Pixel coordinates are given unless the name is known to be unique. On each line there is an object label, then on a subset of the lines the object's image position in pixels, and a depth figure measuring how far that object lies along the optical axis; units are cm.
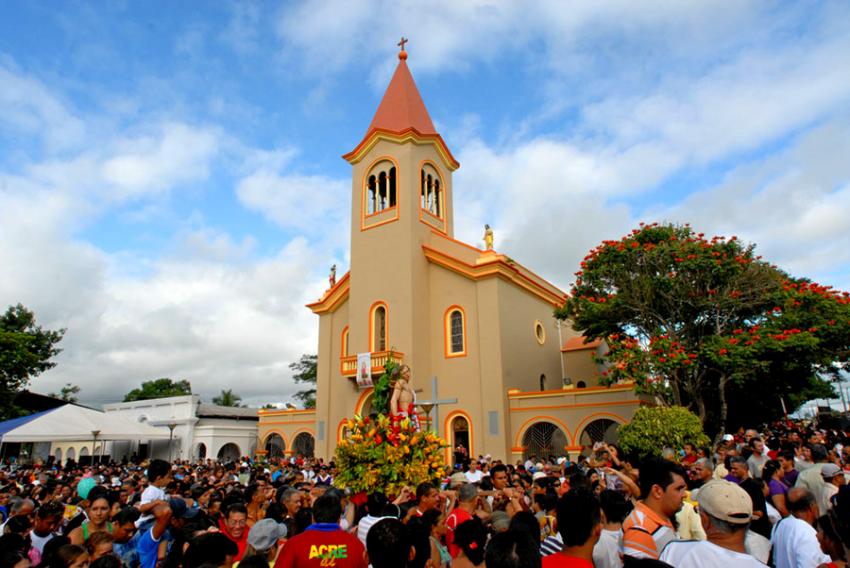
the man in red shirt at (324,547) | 375
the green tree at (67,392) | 5755
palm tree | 5688
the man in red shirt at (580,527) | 310
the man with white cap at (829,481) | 564
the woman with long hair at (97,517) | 509
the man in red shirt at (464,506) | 505
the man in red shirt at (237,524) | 486
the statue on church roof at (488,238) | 2236
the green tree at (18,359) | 2688
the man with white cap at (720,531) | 280
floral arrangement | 792
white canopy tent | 1656
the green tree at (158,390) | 5844
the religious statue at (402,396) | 1091
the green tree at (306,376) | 4456
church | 1997
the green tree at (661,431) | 1402
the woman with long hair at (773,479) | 623
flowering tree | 1563
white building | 3045
